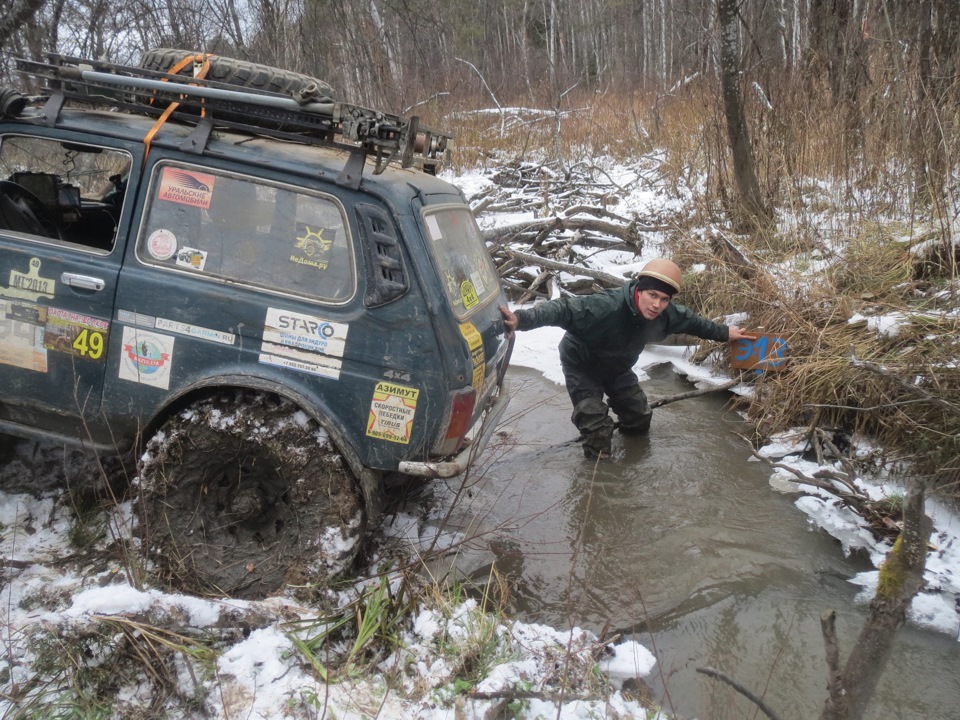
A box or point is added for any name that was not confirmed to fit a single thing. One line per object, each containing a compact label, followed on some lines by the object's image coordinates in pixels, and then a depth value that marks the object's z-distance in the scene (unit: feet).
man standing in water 14.34
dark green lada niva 9.55
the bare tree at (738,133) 20.72
